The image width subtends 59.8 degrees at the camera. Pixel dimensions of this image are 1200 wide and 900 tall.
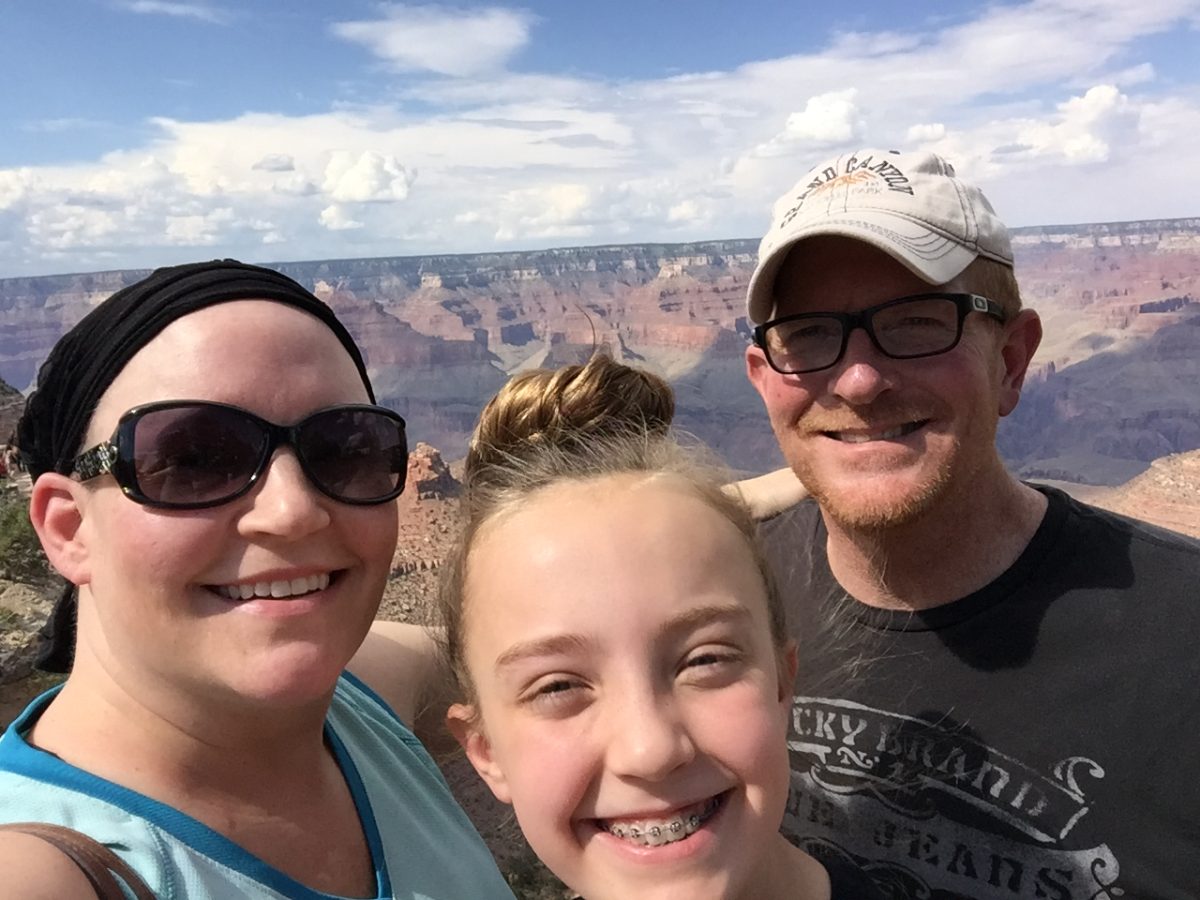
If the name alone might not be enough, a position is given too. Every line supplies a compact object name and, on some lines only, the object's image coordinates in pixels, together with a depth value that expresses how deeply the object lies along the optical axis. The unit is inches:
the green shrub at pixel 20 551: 188.2
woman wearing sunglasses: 16.2
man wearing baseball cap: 21.7
